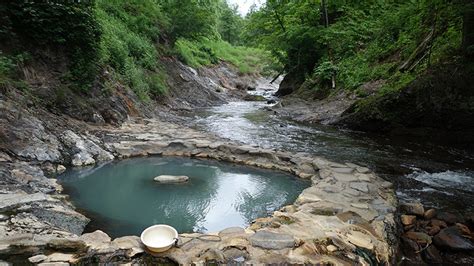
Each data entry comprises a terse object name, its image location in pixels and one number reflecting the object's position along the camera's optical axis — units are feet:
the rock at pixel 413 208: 13.00
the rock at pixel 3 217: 9.62
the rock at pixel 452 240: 11.32
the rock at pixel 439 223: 12.40
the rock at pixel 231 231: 9.78
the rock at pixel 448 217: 12.61
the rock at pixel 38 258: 7.86
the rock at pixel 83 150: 17.57
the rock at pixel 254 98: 57.00
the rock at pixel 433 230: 12.19
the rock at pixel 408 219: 12.52
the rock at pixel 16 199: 10.42
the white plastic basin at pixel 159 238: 8.46
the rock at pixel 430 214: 12.80
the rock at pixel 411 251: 11.08
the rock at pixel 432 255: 11.10
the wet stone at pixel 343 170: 16.20
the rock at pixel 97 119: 23.03
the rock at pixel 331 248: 9.10
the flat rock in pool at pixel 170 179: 15.81
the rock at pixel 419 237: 11.73
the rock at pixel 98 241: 8.61
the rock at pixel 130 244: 8.50
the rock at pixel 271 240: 9.00
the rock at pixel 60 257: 7.98
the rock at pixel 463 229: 12.09
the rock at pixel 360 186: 13.89
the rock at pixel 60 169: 16.06
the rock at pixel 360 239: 9.49
